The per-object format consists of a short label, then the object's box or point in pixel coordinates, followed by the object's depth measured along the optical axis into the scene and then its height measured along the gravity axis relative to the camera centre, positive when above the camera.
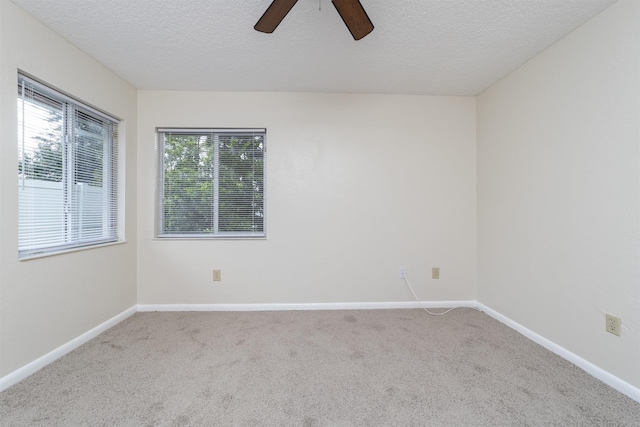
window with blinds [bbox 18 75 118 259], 1.66 +0.33
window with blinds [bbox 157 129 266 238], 2.70 +0.35
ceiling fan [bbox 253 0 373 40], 1.24 +1.02
